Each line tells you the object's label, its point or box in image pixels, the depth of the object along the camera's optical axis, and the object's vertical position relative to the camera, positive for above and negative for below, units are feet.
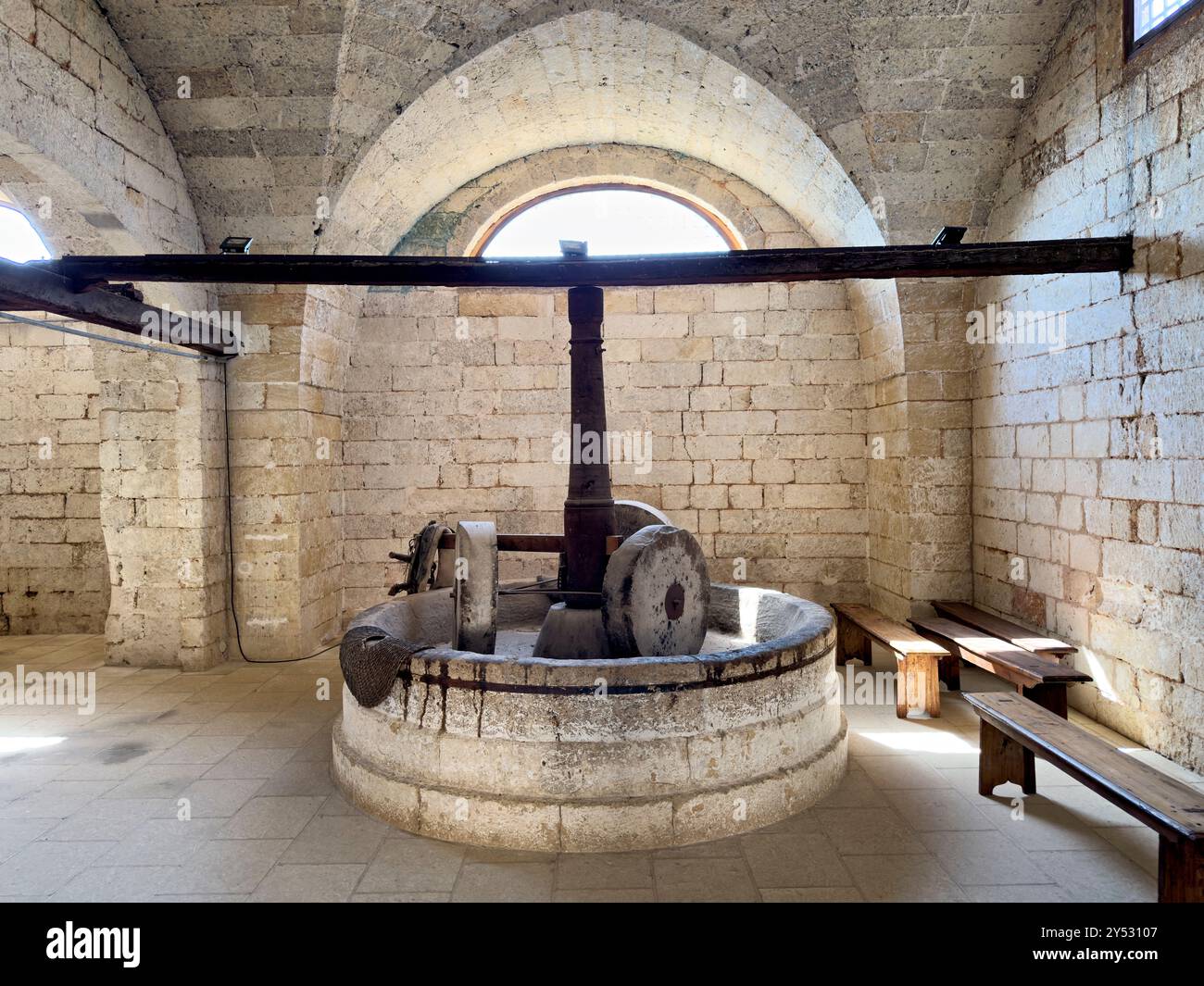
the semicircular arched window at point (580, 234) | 25.11 +7.69
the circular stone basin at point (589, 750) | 10.89 -3.95
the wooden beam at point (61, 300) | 12.03 +2.91
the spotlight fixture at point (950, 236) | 14.21 +4.13
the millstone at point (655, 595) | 12.53 -2.05
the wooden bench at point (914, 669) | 16.30 -4.13
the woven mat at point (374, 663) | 11.85 -2.89
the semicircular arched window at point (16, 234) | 24.35 +7.30
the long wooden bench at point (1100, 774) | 8.20 -3.63
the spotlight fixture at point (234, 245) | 14.94 +4.28
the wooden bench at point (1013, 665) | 13.87 -3.64
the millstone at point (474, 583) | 13.34 -1.90
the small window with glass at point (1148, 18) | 13.42 +7.82
